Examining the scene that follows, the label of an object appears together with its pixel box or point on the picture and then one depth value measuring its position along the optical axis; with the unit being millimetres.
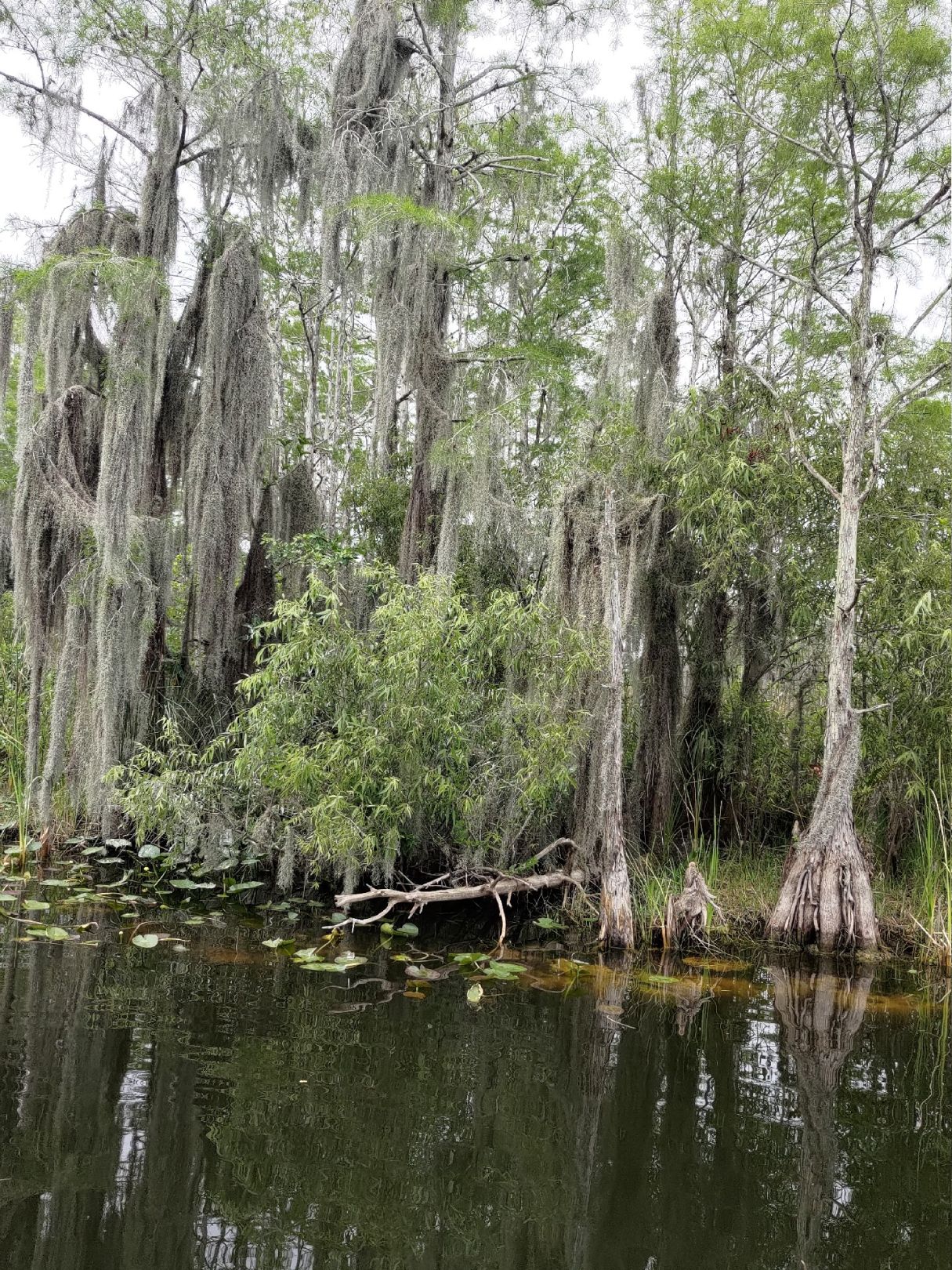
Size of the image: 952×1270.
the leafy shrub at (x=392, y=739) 7125
